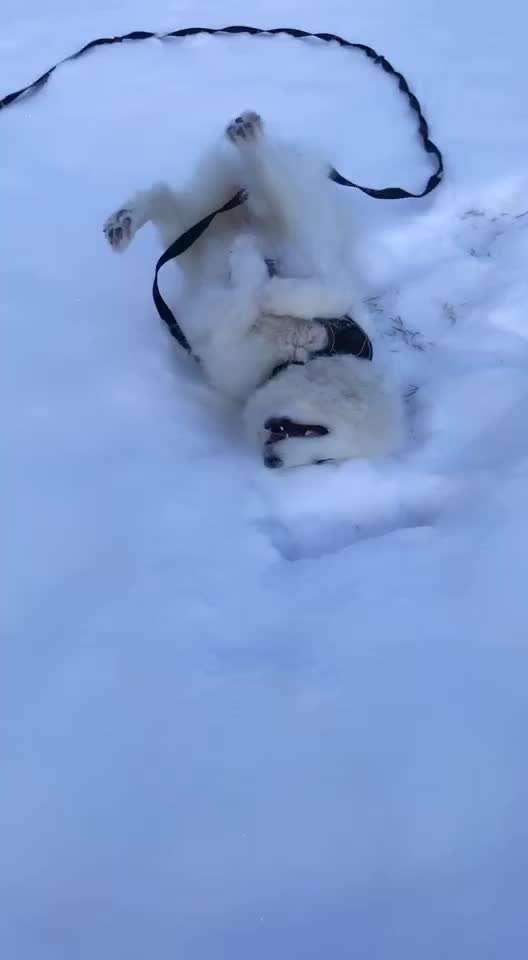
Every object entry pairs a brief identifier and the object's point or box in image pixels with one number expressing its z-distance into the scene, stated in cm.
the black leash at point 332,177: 207
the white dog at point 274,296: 198
